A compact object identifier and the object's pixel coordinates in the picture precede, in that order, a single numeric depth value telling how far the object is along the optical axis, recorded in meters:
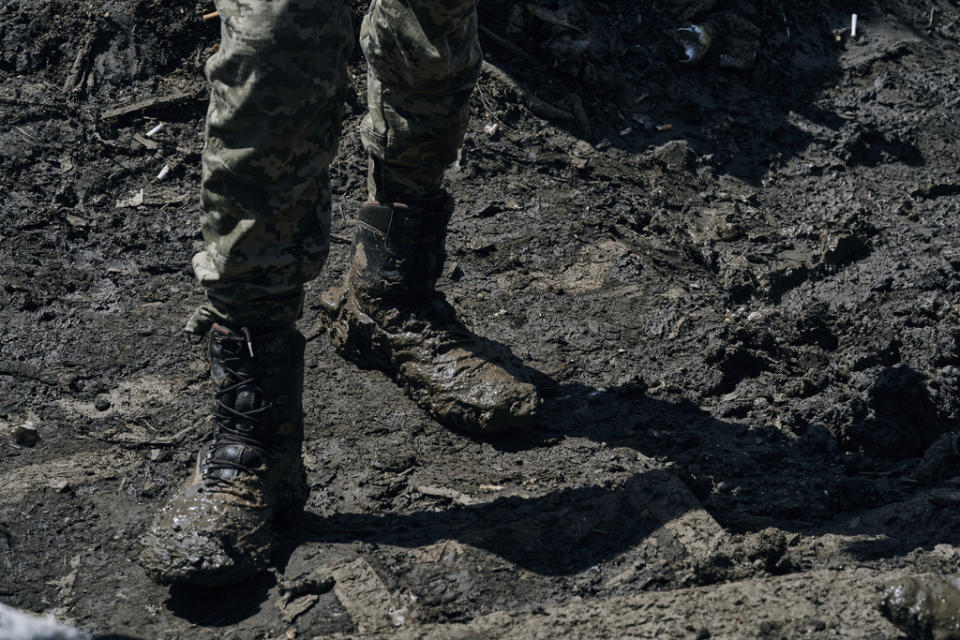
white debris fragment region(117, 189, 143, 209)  3.50
